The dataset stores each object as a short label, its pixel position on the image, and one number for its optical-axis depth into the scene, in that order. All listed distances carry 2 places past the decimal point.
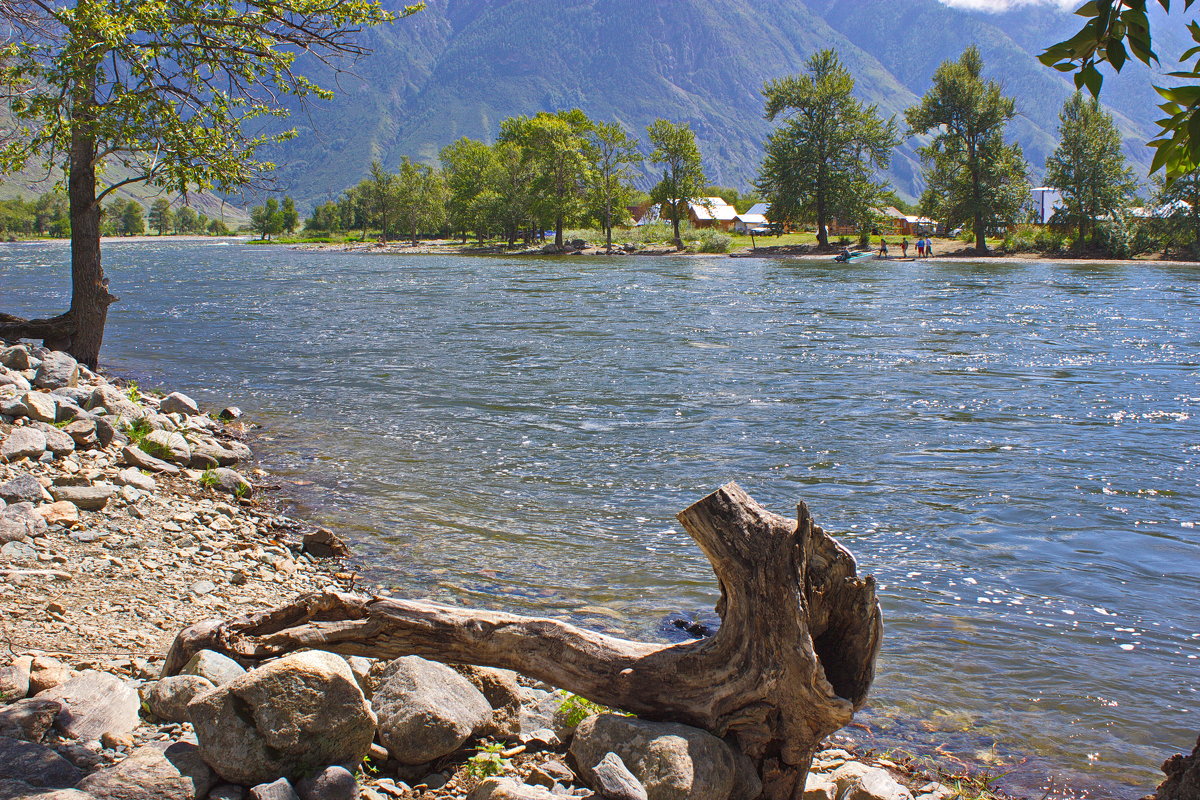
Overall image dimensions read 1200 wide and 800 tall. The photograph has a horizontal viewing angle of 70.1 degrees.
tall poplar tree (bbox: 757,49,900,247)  86.50
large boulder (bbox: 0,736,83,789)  3.42
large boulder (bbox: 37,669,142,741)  3.98
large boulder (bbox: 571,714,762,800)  3.82
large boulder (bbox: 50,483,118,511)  7.95
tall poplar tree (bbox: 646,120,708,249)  96.88
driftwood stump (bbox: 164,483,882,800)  4.02
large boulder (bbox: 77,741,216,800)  3.39
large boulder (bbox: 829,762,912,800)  4.38
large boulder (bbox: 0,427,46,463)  8.69
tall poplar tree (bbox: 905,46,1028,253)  77.56
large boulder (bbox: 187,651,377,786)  3.68
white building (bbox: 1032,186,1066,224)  107.68
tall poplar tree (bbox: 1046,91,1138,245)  72.12
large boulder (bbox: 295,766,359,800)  3.66
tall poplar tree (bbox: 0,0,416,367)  11.53
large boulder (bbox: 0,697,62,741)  3.84
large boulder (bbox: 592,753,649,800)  3.65
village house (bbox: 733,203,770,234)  147.12
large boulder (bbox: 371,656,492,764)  4.17
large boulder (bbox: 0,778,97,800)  3.22
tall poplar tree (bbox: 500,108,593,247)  98.94
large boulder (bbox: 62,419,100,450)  9.84
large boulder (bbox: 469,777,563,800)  3.60
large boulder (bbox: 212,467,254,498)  10.19
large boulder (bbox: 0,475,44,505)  7.49
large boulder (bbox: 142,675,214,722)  4.20
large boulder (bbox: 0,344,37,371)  12.55
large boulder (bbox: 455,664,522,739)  4.71
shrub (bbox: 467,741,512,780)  4.12
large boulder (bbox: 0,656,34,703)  4.27
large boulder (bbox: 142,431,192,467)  10.65
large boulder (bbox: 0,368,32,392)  11.09
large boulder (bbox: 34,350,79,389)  12.26
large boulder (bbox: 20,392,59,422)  10.14
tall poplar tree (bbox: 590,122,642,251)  100.12
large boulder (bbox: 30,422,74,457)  9.27
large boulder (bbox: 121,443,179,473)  9.98
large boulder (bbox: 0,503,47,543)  6.81
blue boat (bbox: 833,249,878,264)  71.00
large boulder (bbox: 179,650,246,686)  4.36
